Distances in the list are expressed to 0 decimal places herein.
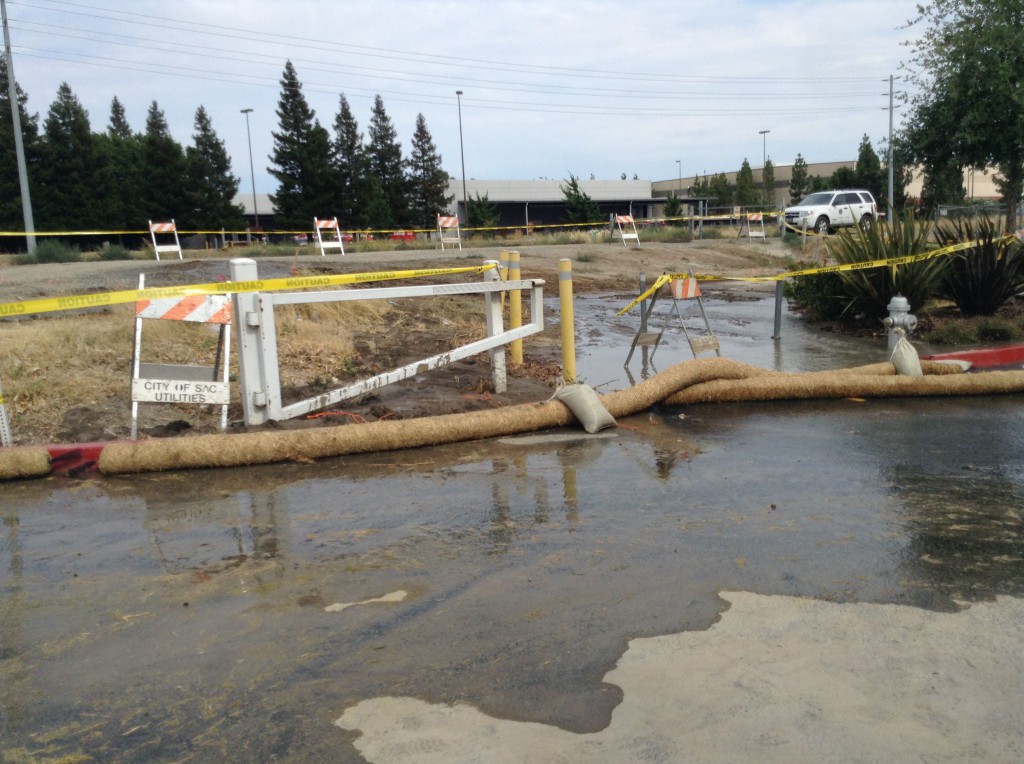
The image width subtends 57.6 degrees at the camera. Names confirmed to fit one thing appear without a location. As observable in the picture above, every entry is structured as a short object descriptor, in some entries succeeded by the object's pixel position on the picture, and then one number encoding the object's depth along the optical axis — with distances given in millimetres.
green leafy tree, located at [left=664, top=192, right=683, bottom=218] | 55500
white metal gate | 7090
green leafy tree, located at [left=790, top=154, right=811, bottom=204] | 72938
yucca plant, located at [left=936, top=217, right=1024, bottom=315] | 13289
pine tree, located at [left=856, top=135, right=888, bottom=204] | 64500
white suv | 35875
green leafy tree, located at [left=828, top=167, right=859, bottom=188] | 66250
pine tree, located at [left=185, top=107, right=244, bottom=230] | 57781
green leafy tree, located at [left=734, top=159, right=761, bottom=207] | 73062
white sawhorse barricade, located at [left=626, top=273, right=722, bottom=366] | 10148
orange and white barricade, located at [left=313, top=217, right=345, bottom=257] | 26530
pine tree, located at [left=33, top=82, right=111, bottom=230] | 56906
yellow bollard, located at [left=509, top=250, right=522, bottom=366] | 9933
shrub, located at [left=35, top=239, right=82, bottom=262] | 26016
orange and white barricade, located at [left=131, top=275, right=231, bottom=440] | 7027
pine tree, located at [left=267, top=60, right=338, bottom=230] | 59188
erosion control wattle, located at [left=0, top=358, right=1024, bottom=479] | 6340
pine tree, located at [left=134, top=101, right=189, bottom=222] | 57406
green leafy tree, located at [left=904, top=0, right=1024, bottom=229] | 21609
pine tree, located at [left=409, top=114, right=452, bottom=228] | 67000
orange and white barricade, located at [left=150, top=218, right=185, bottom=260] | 26453
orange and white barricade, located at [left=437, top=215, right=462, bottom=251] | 31016
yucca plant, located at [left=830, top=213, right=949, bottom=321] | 12797
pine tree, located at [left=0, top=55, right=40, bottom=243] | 55938
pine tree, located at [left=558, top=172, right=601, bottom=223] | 53531
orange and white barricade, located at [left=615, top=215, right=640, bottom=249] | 32250
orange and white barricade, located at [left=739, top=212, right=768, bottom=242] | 37244
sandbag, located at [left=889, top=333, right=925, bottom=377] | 9062
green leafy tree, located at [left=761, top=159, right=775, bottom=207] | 77938
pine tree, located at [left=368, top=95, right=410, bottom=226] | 66938
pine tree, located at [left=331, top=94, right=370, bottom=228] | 61094
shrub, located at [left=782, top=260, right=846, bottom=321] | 14228
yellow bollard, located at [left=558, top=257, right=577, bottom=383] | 8938
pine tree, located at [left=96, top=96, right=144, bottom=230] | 58688
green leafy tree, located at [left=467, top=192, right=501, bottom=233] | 55531
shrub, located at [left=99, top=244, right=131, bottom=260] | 27844
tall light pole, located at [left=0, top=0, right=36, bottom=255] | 28500
